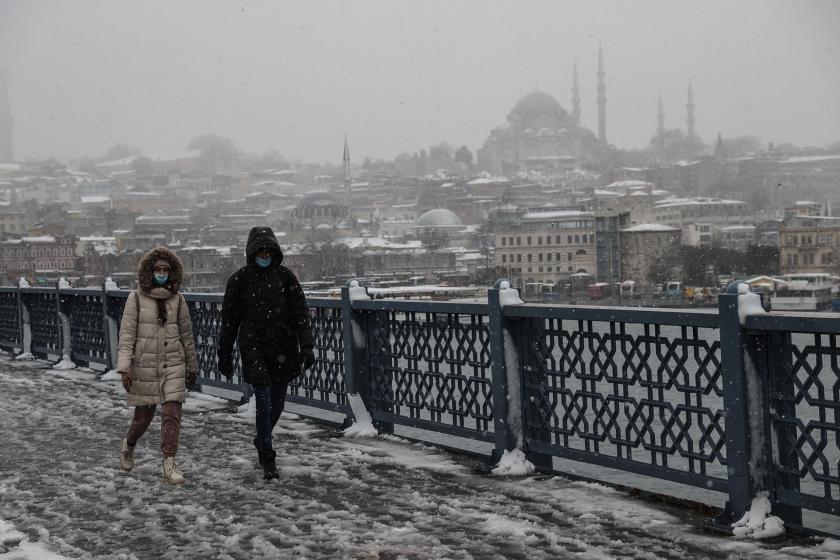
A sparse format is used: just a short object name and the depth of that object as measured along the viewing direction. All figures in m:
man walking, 5.84
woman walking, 5.85
